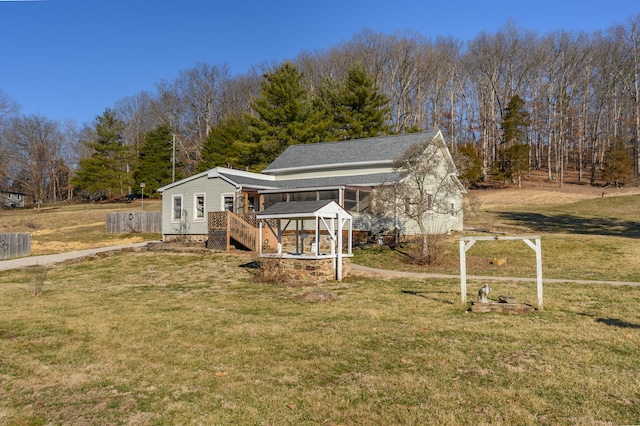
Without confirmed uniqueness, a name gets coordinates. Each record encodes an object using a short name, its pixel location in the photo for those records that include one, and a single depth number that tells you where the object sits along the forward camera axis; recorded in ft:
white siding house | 76.64
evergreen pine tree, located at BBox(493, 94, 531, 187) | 153.07
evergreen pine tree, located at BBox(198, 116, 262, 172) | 161.07
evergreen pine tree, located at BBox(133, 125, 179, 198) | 179.83
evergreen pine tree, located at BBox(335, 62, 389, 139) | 135.85
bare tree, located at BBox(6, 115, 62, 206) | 203.33
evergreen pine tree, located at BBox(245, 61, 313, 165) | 129.59
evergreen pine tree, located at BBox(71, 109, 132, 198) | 182.50
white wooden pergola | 32.24
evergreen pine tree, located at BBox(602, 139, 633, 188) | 138.82
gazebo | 48.24
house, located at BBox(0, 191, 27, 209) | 200.95
